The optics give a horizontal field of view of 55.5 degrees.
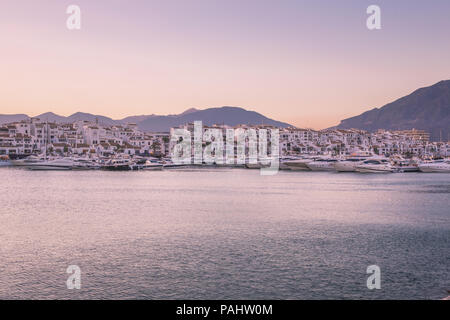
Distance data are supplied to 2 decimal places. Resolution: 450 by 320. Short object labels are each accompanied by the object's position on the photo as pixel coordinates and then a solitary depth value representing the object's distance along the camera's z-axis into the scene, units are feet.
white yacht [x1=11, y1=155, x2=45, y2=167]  394.48
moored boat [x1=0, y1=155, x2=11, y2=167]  425.89
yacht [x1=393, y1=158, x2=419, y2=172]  366.02
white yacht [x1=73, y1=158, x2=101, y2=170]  381.81
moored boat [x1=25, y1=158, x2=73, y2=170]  373.40
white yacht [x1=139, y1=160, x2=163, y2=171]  394.73
